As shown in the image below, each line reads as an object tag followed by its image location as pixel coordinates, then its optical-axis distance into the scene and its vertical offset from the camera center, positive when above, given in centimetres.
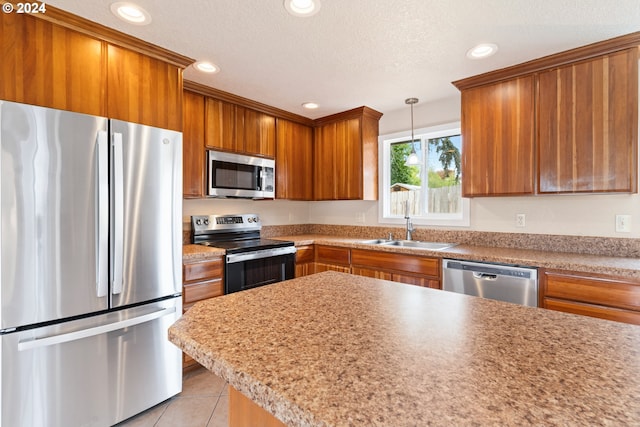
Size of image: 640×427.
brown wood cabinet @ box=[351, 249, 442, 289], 252 -51
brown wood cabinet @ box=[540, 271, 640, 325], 171 -52
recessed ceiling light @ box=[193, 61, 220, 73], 228 +113
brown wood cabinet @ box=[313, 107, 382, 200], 339 +65
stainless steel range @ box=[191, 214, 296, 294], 256 -34
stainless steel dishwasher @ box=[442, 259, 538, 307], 205 -52
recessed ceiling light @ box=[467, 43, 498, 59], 203 +110
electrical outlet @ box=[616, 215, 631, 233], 215 -11
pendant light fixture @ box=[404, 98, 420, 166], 301 +53
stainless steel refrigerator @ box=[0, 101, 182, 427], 144 -28
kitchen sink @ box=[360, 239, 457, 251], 298 -34
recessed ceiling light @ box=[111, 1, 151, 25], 162 +112
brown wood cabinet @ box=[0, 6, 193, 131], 154 +84
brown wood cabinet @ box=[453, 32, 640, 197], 195 +62
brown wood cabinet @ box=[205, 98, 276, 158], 280 +84
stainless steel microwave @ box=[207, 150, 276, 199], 279 +37
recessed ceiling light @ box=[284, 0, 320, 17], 160 +111
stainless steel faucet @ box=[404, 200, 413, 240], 325 -19
